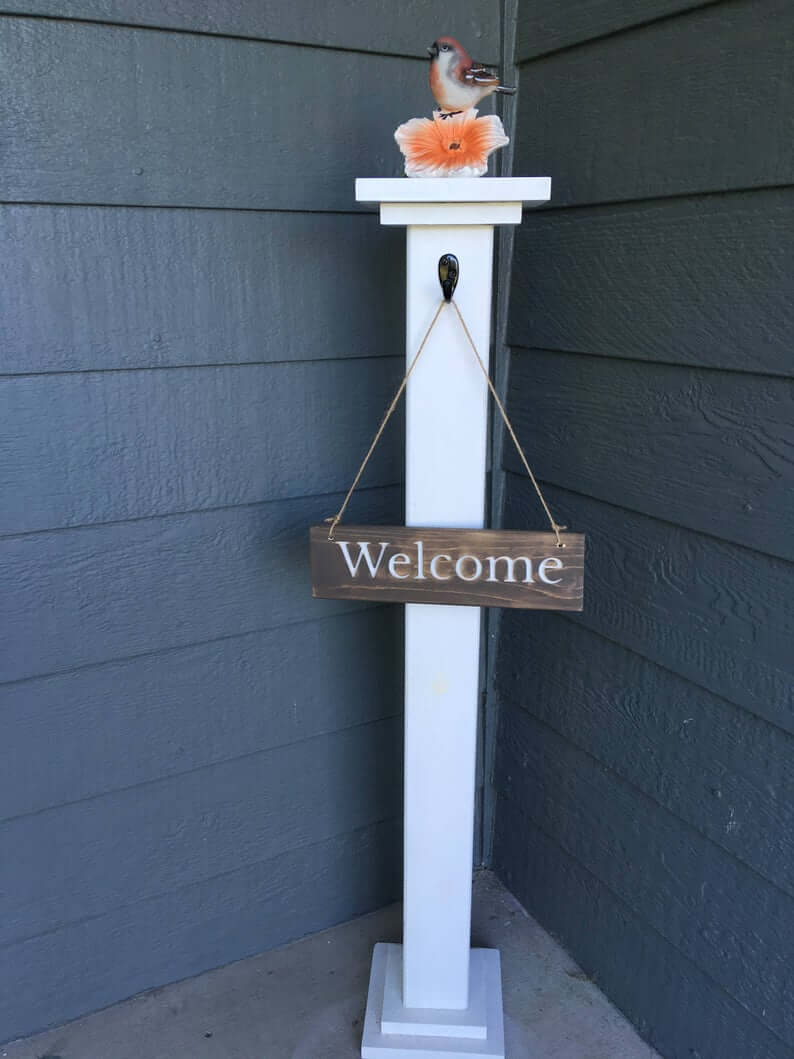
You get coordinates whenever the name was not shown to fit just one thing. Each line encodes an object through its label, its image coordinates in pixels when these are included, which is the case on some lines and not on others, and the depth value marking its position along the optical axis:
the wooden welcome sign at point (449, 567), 1.20
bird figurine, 1.14
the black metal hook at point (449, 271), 1.20
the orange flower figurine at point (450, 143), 1.15
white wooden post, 1.20
